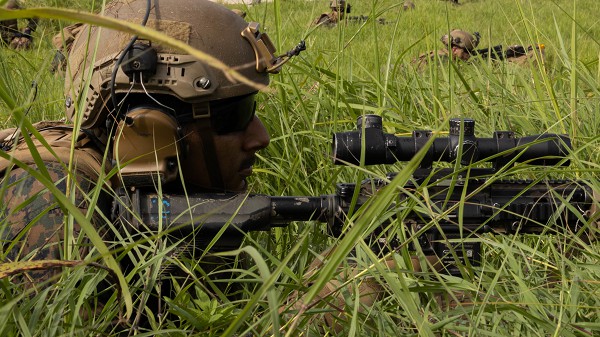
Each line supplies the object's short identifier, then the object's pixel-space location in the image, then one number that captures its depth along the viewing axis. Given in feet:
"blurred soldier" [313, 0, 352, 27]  32.17
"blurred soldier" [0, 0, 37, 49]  25.24
